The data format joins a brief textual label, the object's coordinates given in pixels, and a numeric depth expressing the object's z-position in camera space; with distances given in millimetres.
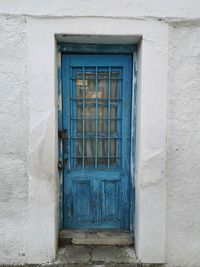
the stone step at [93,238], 3895
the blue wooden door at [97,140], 3801
